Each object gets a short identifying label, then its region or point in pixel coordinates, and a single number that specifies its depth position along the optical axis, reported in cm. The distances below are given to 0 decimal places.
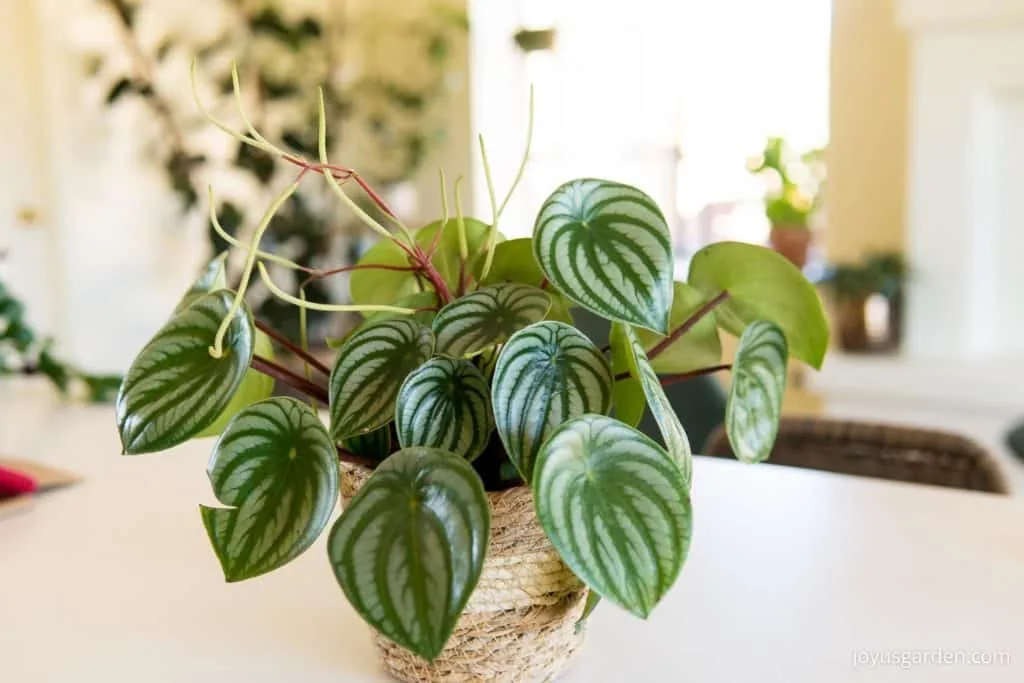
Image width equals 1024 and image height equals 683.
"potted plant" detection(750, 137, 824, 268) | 272
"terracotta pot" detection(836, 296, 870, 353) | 250
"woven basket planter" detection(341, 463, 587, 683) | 51
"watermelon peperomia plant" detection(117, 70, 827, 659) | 43
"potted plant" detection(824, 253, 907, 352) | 239
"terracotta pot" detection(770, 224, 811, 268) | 271
